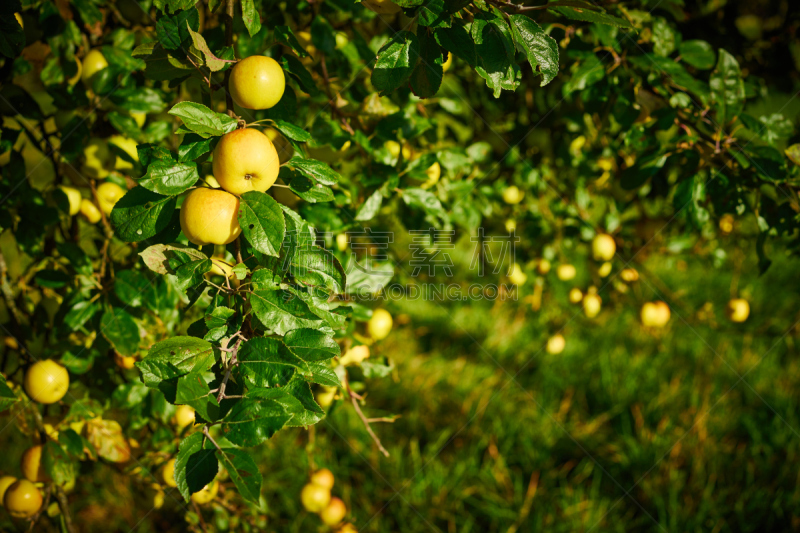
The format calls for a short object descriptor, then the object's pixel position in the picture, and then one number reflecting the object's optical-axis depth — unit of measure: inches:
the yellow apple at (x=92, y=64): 42.1
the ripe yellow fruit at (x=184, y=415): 42.2
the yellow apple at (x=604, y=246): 63.2
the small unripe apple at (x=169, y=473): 43.9
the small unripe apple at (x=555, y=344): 76.5
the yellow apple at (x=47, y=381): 39.3
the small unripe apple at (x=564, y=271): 72.2
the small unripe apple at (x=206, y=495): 42.5
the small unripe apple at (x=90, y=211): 42.5
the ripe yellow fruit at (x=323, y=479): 53.6
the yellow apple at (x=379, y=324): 49.9
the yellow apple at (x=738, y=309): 72.7
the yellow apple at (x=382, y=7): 30.3
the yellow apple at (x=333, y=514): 53.8
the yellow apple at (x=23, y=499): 39.8
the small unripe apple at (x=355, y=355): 44.9
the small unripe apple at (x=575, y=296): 70.4
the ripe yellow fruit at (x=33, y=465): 40.9
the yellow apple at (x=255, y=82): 26.9
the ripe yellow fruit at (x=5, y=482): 42.3
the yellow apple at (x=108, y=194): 41.8
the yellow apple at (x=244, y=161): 25.5
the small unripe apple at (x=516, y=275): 72.0
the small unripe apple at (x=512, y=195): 63.3
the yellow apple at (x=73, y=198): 41.0
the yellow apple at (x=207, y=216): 25.5
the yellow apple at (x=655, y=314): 72.1
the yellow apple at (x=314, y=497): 52.2
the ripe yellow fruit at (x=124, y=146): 42.7
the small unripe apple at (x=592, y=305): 68.5
